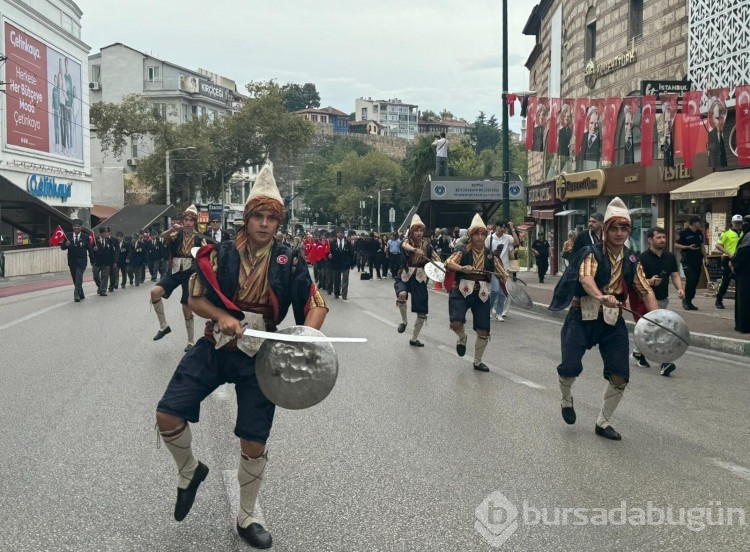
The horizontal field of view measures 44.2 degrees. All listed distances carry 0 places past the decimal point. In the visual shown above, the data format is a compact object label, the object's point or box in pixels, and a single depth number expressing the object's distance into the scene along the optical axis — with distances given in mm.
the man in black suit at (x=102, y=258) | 23328
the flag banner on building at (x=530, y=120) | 23762
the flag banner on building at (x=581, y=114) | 22688
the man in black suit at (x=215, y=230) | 15755
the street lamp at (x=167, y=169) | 63781
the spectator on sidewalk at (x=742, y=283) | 13780
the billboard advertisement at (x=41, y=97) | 44781
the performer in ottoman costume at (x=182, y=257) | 11773
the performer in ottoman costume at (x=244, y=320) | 4586
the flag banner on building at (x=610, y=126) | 21672
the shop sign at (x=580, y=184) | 30172
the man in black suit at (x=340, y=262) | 23578
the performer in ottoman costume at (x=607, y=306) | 6957
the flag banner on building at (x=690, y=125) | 19469
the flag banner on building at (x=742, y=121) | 17406
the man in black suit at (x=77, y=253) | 21344
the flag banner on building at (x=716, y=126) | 18469
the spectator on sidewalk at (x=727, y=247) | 17484
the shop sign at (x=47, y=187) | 48156
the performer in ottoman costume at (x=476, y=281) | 10516
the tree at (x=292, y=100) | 197962
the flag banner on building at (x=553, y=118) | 23375
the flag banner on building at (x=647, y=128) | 20420
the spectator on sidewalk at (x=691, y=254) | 17547
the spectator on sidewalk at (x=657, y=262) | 11180
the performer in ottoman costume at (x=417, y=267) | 12703
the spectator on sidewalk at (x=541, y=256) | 28453
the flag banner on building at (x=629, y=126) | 22008
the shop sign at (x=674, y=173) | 23641
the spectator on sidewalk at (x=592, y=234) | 13266
